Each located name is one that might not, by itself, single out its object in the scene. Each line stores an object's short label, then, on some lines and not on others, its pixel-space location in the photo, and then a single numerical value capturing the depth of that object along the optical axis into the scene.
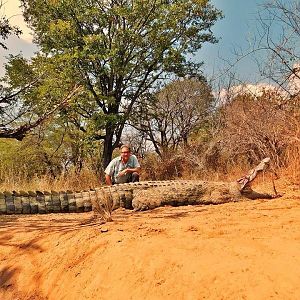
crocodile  6.81
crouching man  7.91
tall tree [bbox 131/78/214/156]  14.29
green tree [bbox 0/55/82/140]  11.01
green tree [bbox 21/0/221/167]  11.65
